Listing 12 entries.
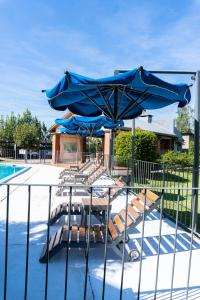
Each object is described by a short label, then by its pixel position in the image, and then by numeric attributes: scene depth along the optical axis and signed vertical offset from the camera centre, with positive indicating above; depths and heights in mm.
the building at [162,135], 19128 +1605
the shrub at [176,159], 13885 -509
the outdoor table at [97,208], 3985 -1176
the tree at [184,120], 42685 +6949
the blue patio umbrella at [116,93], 3016 +1098
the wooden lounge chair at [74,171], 9786 -1075
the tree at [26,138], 21458 +1273
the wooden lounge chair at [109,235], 3016 -1397
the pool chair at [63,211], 4326 -1366
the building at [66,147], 17683 +282
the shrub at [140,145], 12108 +380
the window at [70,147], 18030 +287
